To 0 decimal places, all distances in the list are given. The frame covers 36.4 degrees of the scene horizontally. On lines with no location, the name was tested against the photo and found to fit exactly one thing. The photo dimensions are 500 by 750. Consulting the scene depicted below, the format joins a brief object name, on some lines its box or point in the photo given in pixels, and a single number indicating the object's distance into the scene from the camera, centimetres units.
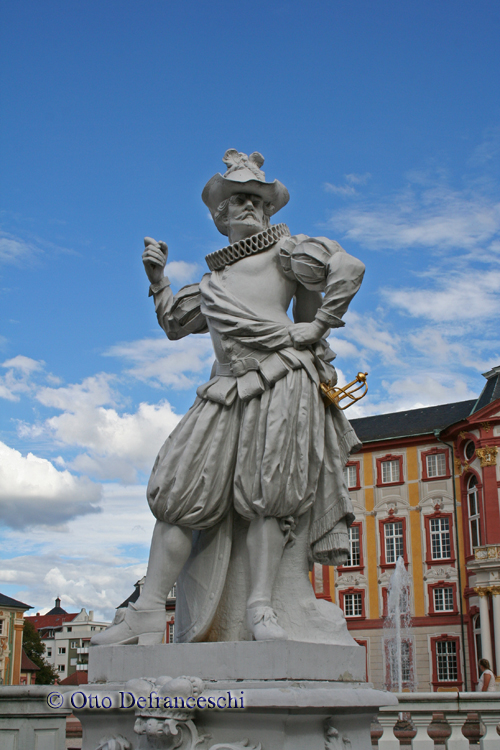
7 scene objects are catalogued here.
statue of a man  410
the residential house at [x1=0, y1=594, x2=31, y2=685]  4693
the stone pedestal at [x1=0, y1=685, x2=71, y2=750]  530
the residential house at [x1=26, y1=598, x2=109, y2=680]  10012
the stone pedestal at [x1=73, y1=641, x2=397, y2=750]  334
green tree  6675
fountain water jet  4166
